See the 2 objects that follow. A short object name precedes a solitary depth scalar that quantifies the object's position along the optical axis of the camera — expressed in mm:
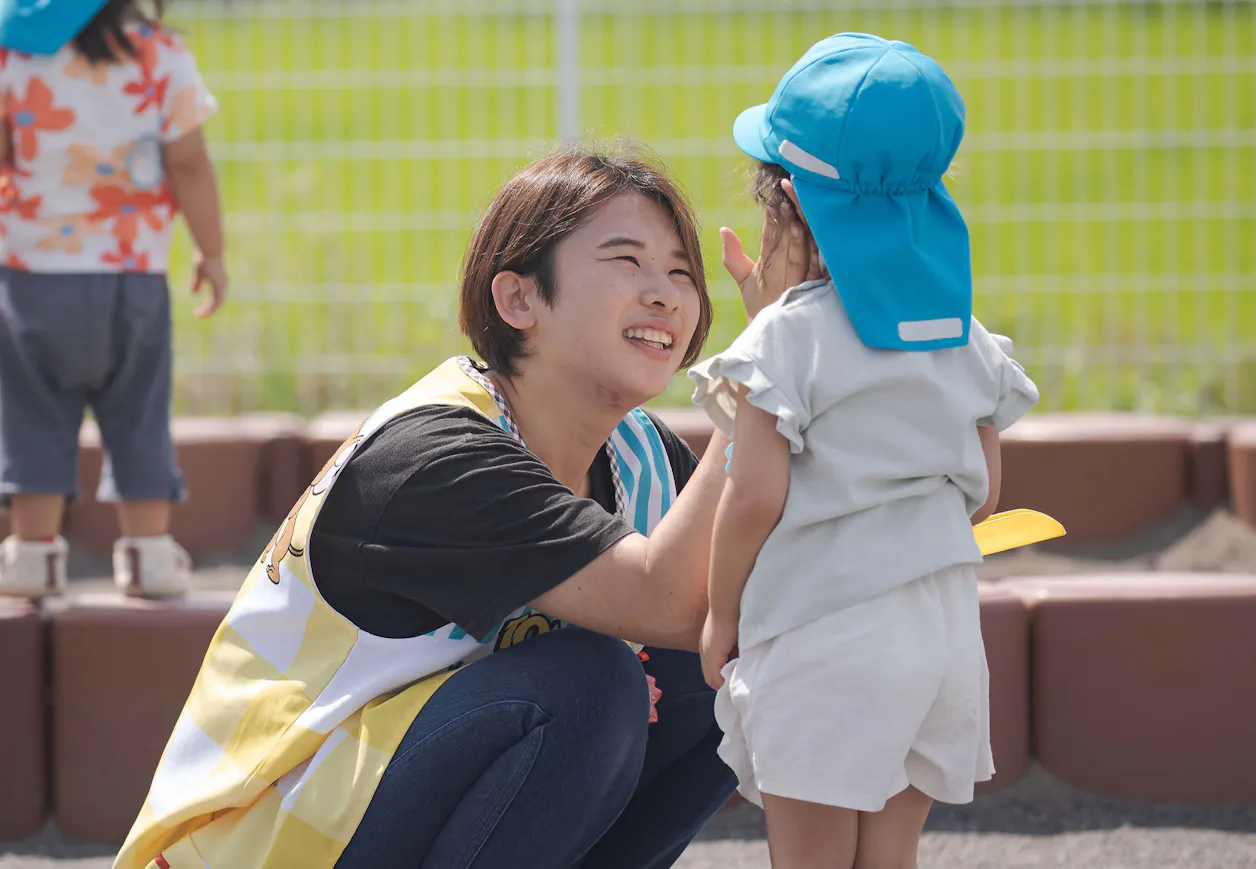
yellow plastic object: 6247
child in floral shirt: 7228
